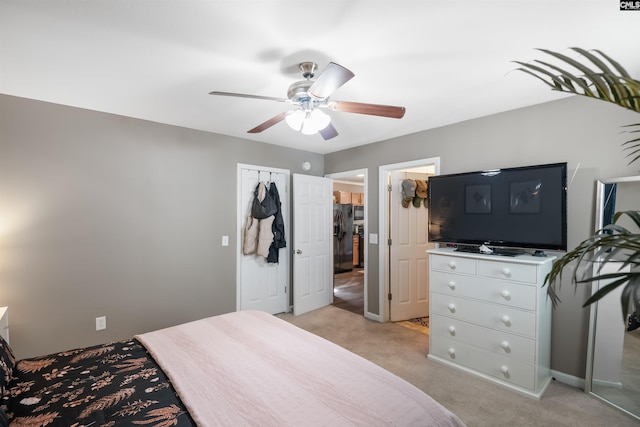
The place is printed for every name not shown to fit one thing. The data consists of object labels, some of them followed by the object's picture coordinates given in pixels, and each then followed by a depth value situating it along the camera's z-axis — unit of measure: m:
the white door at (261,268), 3.64
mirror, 2.03
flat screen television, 2.26
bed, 1.12
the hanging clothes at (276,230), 3.77
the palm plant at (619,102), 0.69
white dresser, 2.19
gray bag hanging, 3.64
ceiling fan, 1.73
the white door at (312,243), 3.94
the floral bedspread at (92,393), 1.11
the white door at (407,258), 3.72
